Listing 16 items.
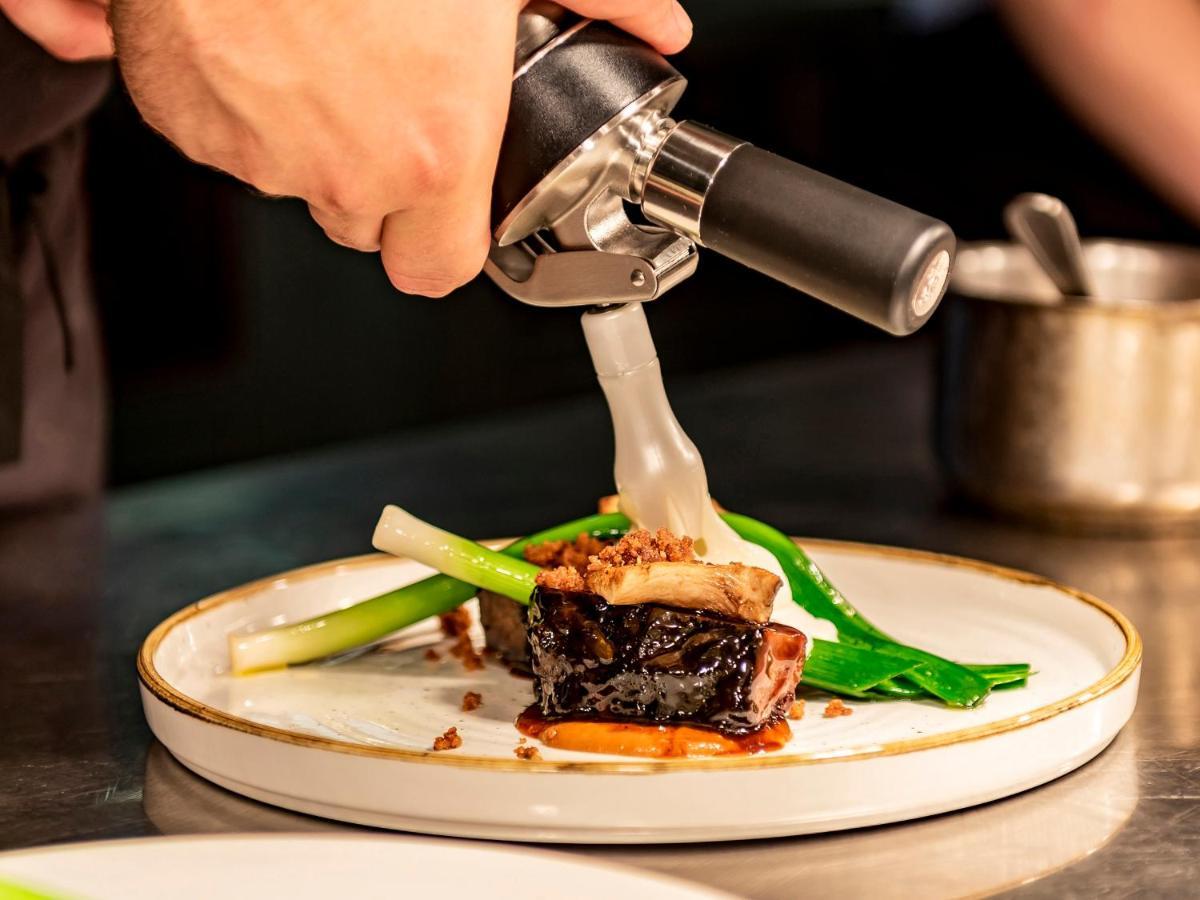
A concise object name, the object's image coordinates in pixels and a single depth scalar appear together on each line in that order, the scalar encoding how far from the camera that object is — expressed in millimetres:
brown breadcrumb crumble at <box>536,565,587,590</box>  873
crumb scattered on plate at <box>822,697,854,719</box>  867
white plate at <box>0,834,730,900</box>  718
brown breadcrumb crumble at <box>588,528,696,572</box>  871
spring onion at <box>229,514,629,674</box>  917
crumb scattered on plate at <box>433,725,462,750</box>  837
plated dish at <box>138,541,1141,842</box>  780
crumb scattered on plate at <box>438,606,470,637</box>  965
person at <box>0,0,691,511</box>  811
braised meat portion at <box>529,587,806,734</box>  841
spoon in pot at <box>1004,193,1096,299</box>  1126
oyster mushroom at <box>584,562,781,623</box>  856
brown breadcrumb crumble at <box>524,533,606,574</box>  923
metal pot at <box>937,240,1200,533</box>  1081
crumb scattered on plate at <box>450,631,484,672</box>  927
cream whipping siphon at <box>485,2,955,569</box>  782
